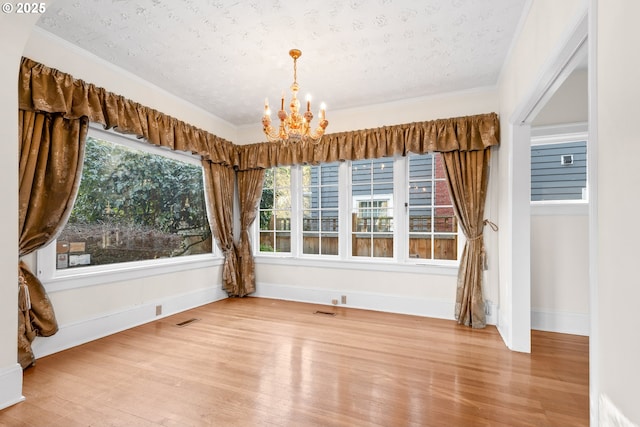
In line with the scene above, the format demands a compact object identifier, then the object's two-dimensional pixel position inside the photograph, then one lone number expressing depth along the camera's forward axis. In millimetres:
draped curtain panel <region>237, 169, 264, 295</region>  4797
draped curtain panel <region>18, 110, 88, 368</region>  2432
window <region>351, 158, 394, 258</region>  4191
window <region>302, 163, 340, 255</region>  4520
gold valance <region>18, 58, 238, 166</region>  2477
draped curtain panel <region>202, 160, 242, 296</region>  4441
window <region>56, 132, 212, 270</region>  3076
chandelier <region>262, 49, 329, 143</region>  2641
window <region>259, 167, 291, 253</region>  4852
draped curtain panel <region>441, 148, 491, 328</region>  3498
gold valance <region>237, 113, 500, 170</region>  3520
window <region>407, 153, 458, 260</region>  3891
